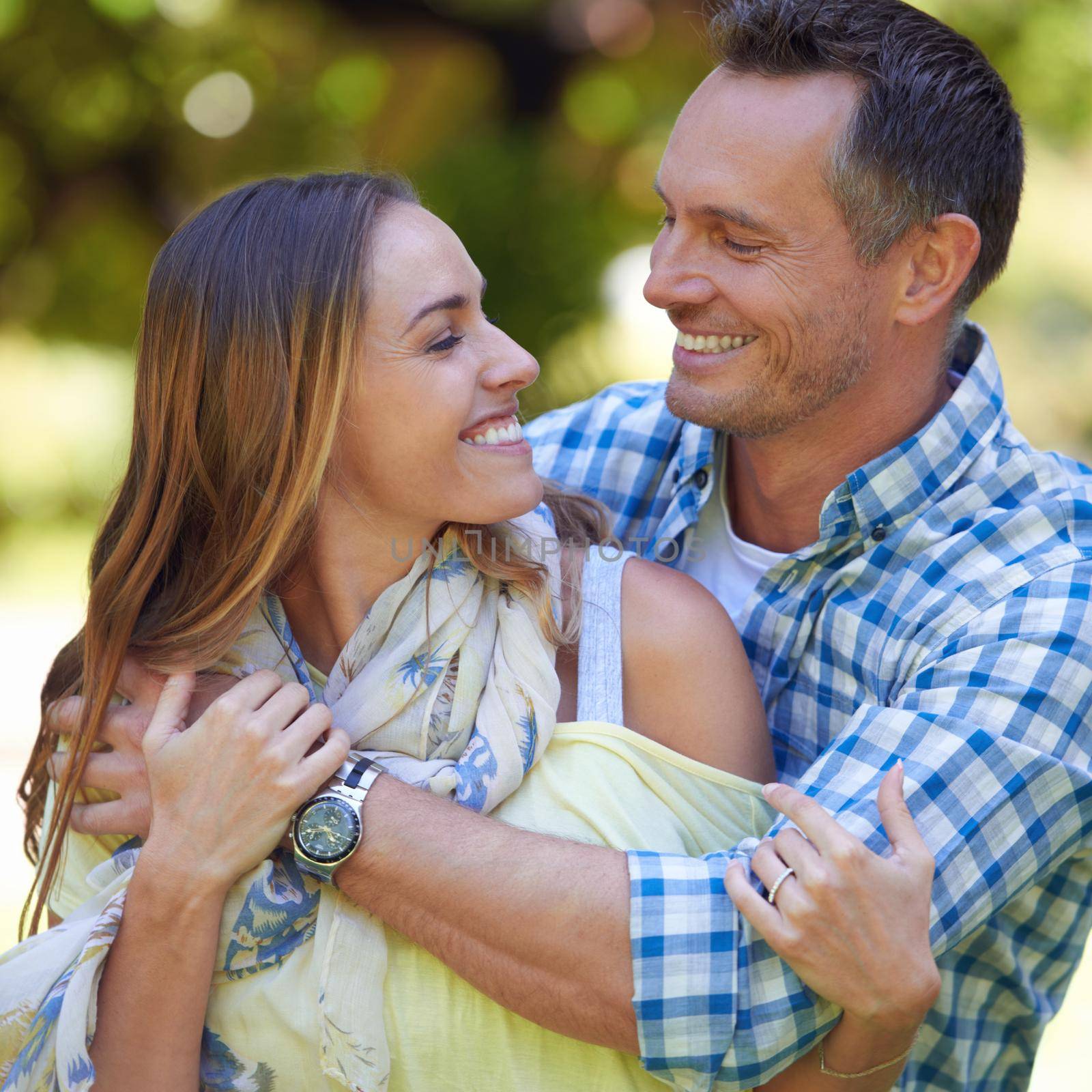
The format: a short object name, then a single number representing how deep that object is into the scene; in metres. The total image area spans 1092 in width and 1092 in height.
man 2.02
